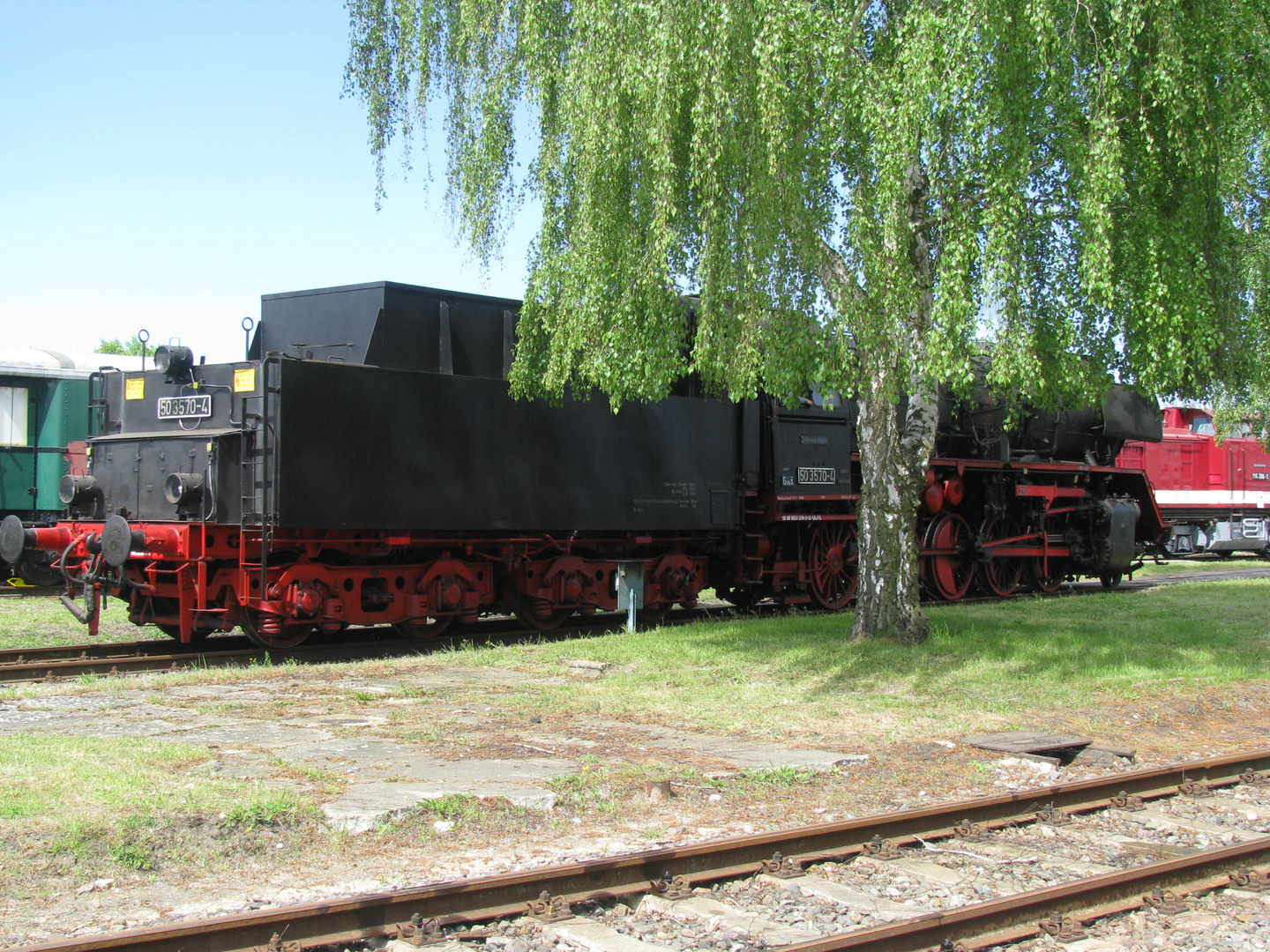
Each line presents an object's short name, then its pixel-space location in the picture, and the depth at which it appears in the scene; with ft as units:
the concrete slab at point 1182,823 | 18.38
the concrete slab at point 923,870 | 15.66
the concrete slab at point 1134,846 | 17.19
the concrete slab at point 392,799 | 17.04
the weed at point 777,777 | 20.18
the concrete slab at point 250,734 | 22.36
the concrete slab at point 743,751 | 21.83
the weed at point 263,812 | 16.44
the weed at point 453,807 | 17.58
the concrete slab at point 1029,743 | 22.82
